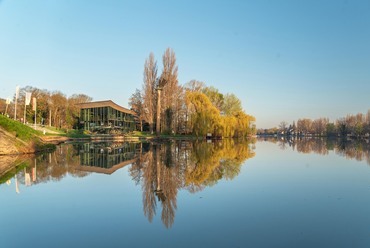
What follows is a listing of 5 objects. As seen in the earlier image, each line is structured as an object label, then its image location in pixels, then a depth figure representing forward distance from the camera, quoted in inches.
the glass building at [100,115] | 1706.4
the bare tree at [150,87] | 1574.8
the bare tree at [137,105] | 1844.9
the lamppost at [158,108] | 1411.2
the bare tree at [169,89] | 1553.9
